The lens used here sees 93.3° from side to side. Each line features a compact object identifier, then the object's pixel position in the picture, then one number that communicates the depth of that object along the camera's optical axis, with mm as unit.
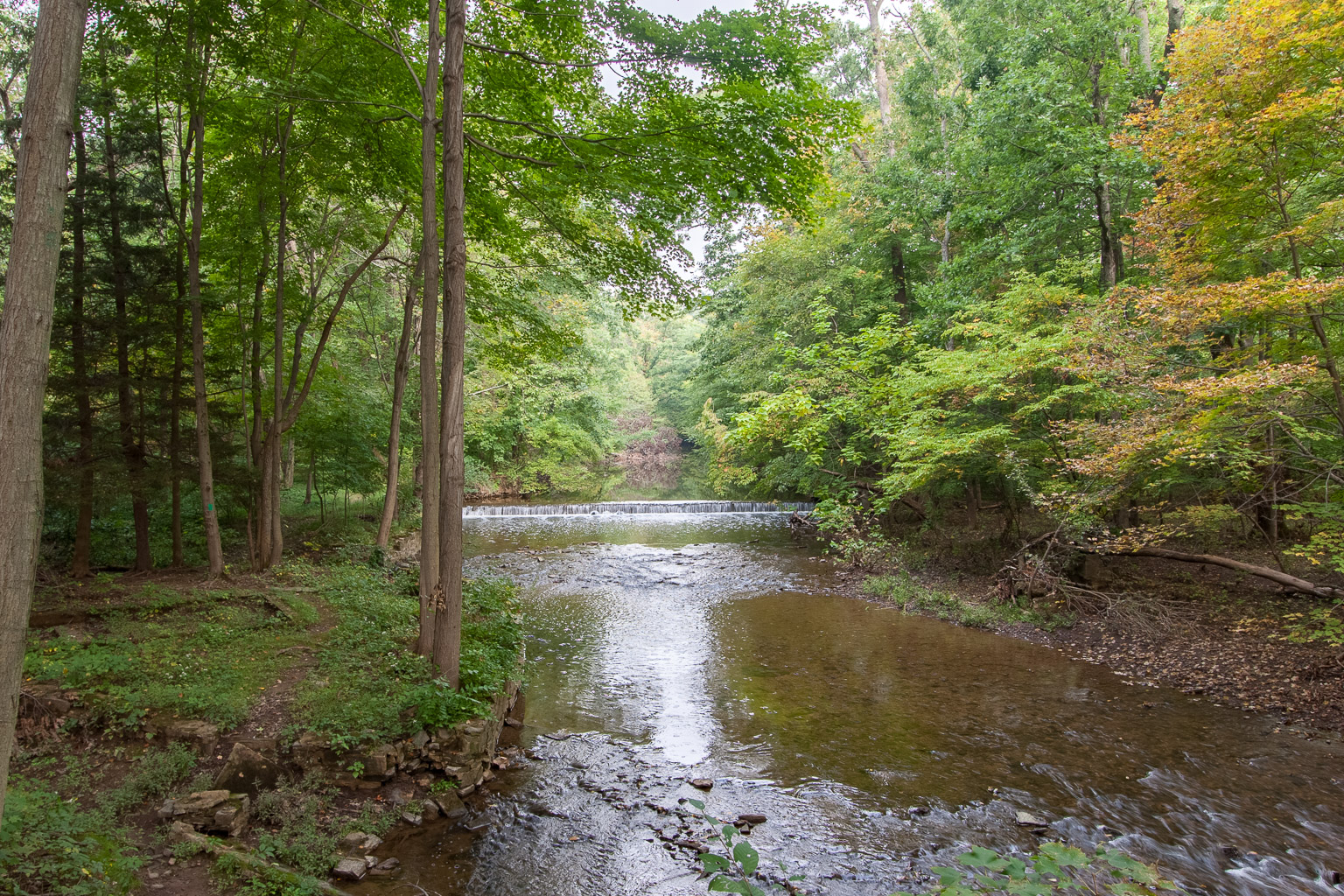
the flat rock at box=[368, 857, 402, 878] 4059
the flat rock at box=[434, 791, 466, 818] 4793
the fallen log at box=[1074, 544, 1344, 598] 7301
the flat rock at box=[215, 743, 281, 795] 4430
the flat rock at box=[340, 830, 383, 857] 4203
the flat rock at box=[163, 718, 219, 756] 4695
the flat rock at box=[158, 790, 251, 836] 4078
